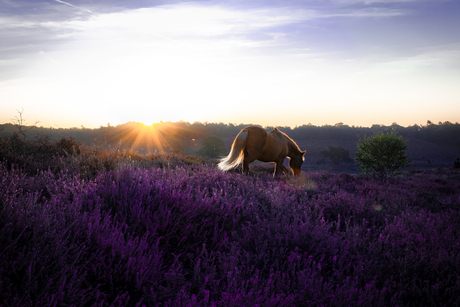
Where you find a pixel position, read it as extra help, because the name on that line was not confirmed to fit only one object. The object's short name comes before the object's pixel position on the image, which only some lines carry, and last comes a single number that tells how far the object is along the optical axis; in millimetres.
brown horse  8562
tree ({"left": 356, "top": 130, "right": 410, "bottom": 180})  16000
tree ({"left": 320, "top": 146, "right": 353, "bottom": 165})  54212
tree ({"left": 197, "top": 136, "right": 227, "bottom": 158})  44719
